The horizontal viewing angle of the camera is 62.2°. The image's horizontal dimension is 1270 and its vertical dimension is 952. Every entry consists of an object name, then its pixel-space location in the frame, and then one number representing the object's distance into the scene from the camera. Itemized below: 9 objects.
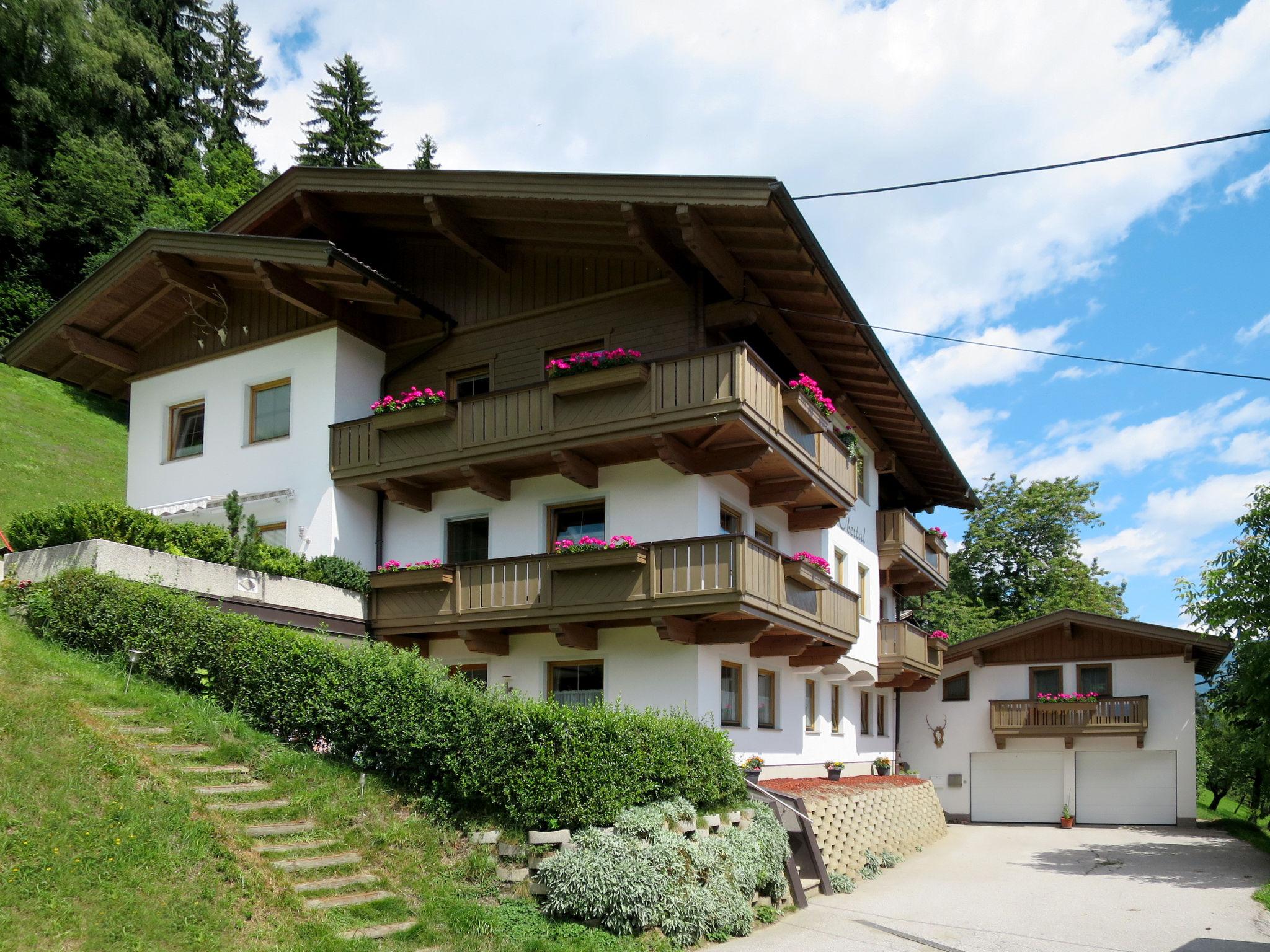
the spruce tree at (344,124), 52.50
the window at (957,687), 33.44
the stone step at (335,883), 10.20
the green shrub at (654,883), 11.21
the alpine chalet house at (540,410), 17.25
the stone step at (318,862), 10.41
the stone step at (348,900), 9.99
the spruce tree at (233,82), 56.25
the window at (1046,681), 32.25
